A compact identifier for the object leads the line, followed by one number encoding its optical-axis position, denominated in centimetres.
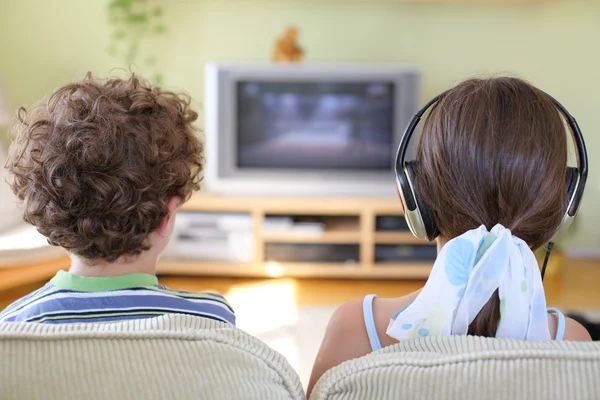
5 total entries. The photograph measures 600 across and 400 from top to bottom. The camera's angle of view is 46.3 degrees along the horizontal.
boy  98
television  351
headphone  92
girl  82
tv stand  351
